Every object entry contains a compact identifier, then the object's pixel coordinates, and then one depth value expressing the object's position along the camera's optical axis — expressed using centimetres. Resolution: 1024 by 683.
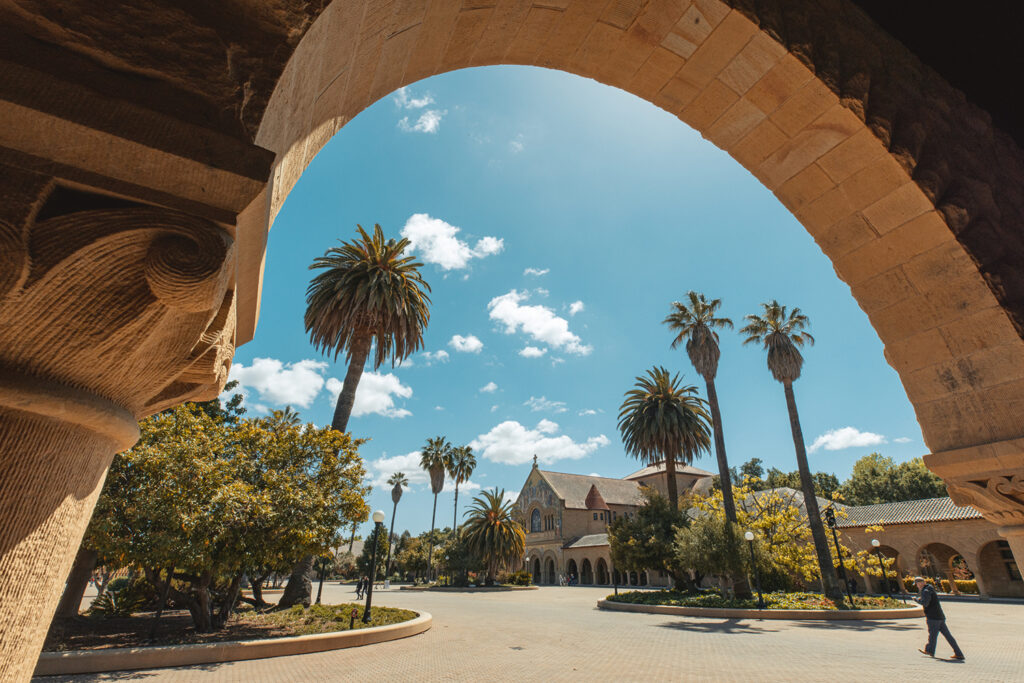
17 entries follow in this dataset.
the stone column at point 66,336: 100
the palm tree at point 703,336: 2575
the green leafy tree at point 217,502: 984
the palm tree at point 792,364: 2319
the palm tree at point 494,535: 3897
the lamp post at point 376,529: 1425
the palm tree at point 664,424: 3131
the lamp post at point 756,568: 1902
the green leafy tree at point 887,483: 5094
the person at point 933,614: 1005
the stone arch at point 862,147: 263
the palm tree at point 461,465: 5509
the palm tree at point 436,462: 5425
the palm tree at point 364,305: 1980
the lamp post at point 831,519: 2210
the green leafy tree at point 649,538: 2597
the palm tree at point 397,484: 6353
